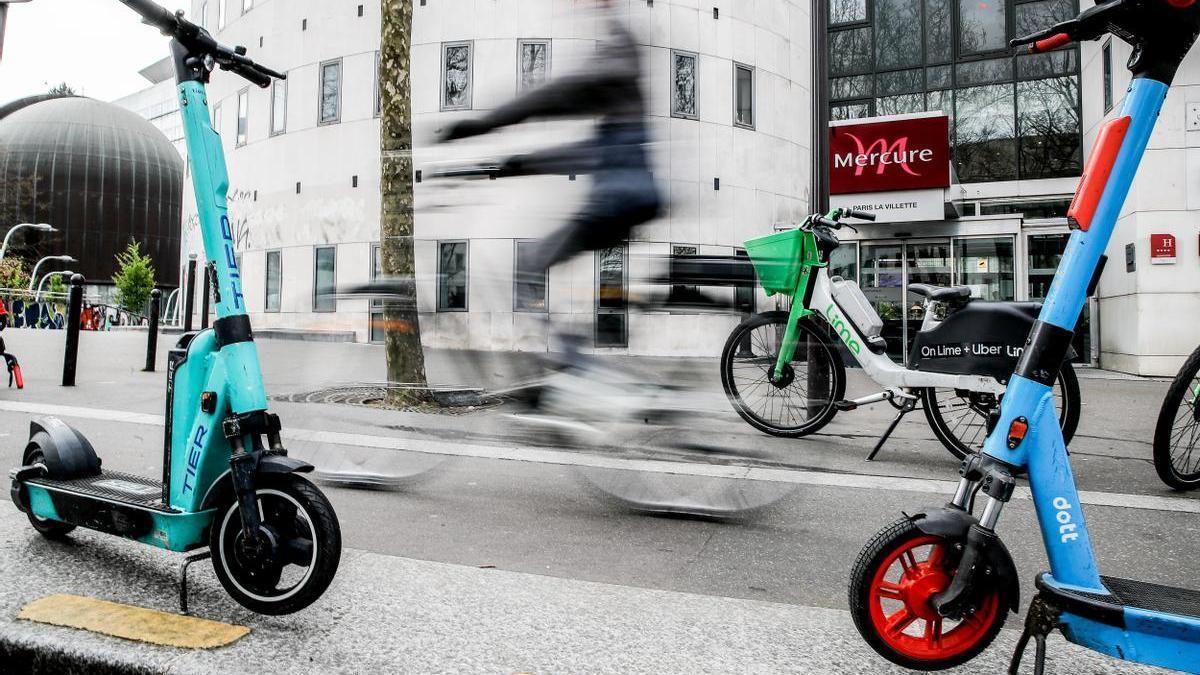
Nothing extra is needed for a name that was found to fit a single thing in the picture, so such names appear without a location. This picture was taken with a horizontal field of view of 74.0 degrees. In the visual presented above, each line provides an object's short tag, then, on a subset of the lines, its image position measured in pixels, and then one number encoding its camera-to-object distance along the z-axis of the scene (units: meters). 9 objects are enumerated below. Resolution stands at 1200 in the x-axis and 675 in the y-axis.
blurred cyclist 2.75
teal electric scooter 2.18
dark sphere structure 68.44
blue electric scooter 1.75
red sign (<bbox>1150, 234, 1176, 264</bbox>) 10.86
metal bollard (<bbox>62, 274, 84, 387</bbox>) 8.30
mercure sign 13.69
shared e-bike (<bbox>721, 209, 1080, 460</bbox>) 4.49
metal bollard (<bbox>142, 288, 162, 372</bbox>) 9.91
